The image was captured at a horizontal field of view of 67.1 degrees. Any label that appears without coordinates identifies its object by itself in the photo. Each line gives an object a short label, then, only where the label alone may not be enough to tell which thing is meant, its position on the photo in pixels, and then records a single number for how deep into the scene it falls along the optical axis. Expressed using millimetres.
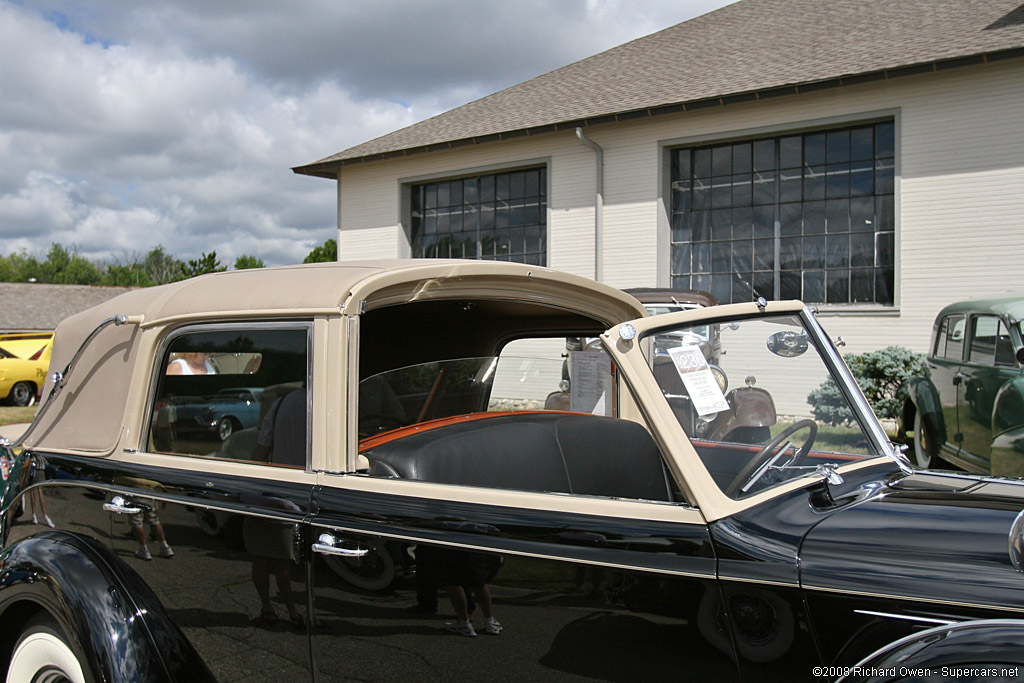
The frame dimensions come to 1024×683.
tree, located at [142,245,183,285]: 81688
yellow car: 17031
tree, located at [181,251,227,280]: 59094
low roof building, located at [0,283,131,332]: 36031
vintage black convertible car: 1634
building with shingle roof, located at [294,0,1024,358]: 11109
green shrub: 10648
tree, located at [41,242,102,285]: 89500
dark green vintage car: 6184
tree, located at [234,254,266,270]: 80625
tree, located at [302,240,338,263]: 43500
